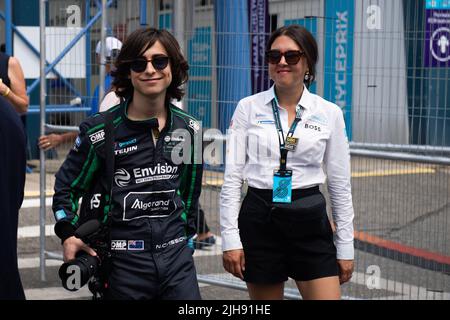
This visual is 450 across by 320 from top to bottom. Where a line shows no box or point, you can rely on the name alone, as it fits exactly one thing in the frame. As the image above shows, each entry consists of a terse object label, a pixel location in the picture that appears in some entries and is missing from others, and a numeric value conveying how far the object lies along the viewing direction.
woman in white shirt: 4.67
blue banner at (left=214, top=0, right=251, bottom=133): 6.71
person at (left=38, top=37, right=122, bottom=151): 7.34
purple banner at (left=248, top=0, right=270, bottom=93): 6.65
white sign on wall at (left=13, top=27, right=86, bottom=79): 7.76
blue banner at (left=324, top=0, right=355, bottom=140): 6.29
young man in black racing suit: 4.09
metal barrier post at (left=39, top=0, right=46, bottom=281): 7.80
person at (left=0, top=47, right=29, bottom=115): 6.67
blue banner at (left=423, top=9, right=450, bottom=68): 5.94
